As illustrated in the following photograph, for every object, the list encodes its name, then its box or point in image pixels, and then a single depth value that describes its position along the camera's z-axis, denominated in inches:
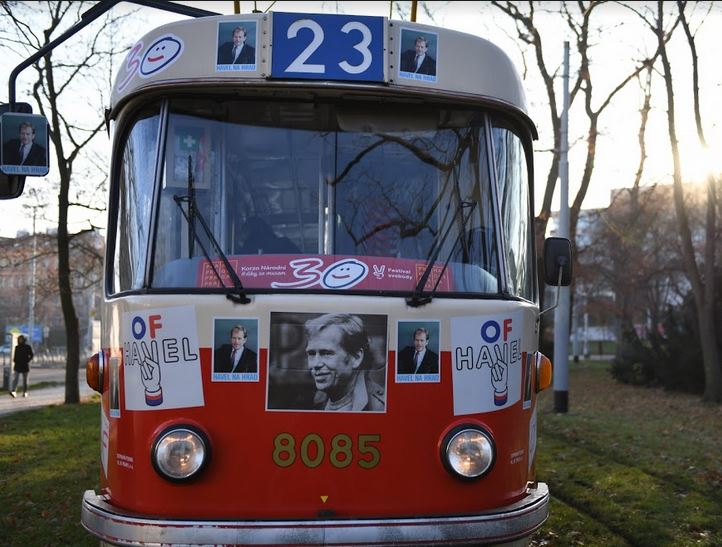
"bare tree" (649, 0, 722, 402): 775.7
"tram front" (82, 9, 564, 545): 166.4
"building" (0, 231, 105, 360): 810.2
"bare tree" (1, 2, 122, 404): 737.6
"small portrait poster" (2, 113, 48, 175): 206.7
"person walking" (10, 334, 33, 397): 906.7
